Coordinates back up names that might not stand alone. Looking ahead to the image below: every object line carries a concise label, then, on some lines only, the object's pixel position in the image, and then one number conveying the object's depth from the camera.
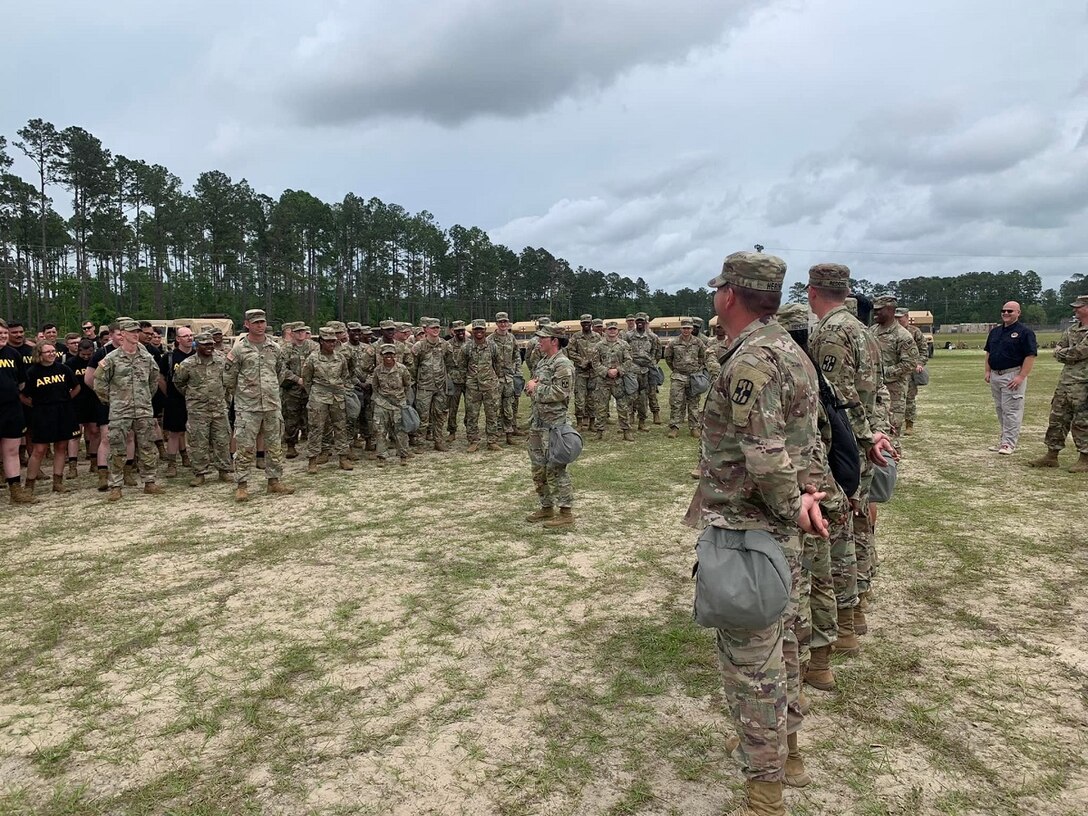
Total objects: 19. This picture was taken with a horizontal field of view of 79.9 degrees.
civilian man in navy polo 9.45
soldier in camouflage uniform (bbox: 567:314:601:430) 13.06
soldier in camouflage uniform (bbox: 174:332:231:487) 9.18
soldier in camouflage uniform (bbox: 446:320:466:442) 12.31
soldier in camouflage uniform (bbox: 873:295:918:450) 8.09
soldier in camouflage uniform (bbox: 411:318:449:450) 11.91
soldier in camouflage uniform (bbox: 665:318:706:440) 12.81
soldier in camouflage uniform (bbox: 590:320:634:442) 12.72
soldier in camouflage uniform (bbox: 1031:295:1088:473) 8.56
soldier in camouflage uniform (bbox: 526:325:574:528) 6.66
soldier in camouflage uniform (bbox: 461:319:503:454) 12.04
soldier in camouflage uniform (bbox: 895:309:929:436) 9.93
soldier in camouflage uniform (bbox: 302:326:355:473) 10.20
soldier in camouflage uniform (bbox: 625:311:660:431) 13.54
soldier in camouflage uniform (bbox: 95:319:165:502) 8.39
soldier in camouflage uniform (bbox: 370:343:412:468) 10.55
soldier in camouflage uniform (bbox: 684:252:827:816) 2.48
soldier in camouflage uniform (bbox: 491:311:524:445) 12.48
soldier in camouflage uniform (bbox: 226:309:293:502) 8.58
